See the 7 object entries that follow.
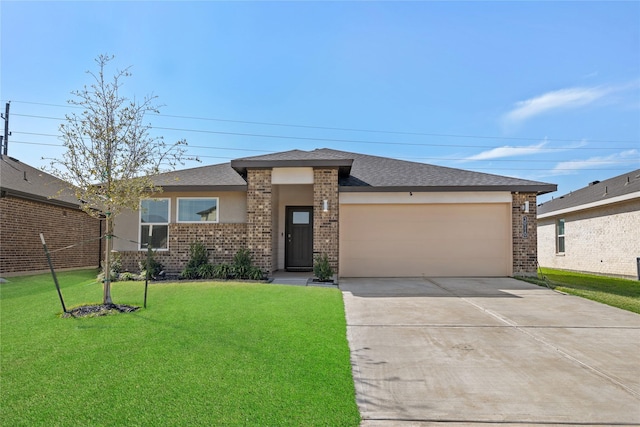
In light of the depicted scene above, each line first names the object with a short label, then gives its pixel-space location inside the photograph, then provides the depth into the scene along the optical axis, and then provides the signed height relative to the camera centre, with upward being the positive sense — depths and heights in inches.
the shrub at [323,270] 408.2 -40.3
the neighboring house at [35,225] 445.1 +7.8
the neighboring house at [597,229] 530.6 +9.2
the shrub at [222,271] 411.8 -42.7
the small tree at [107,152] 269.7 +57.3
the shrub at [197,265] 414.3 -36.8
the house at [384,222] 451.5 +12.4
